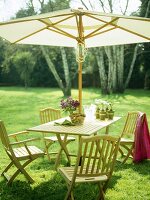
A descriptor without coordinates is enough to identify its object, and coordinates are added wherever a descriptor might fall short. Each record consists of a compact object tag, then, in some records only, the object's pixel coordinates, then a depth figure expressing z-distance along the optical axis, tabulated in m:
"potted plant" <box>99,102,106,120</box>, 6.36
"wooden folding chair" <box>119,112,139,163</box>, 6.91
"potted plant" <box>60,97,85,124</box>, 5.62
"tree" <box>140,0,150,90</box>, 28.67
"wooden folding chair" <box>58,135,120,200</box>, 4.01
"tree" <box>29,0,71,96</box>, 20.92
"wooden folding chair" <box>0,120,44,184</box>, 4.98
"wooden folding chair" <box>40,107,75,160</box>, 6.73
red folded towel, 6.48
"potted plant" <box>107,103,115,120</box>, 6.50
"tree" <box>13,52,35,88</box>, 32.16
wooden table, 4.99
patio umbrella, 5.65
